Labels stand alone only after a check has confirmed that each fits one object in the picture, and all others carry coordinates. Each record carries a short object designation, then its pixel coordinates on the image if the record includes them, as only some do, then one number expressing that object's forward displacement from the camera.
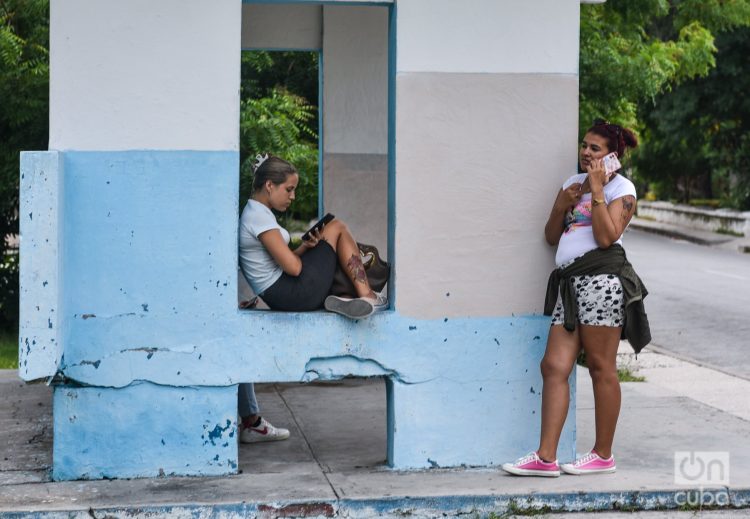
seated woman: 12.46
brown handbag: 12.70
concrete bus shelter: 11.94
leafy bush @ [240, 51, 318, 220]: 21.22
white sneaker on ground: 14.27
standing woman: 12.05
